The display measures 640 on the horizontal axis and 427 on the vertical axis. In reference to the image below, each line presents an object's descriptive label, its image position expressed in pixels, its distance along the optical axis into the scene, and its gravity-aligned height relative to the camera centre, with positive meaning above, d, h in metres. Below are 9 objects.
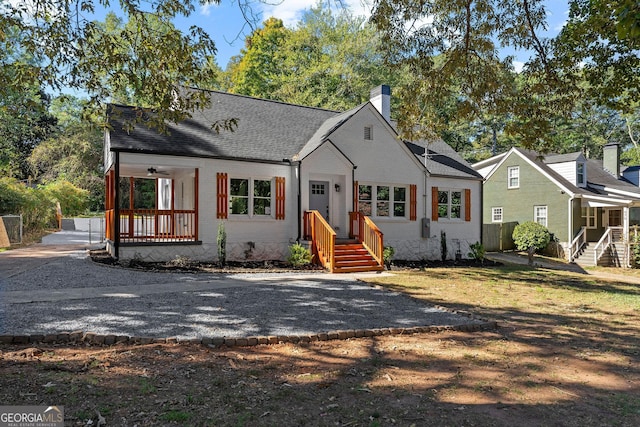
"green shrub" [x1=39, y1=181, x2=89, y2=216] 25.20 +1.20
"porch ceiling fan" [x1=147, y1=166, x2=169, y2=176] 13.15 +1.45
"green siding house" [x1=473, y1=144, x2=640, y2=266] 22.31 +0.85
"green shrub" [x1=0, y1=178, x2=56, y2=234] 17.59 +0.49
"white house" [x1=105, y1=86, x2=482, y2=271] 12.84 +1.05
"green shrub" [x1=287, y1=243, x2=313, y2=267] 13.09 -1.36
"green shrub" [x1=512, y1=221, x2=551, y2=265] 23.23 -1.27
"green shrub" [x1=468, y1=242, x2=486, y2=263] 17.61 -1.65
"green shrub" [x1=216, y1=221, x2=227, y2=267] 12.66 -0.93
